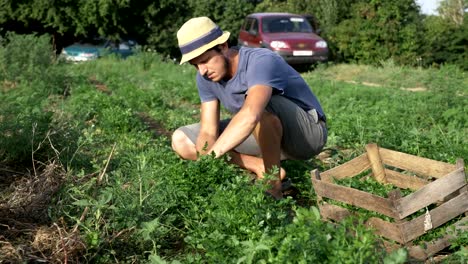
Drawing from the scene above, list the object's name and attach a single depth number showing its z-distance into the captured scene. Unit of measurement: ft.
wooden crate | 9.95
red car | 52.90
